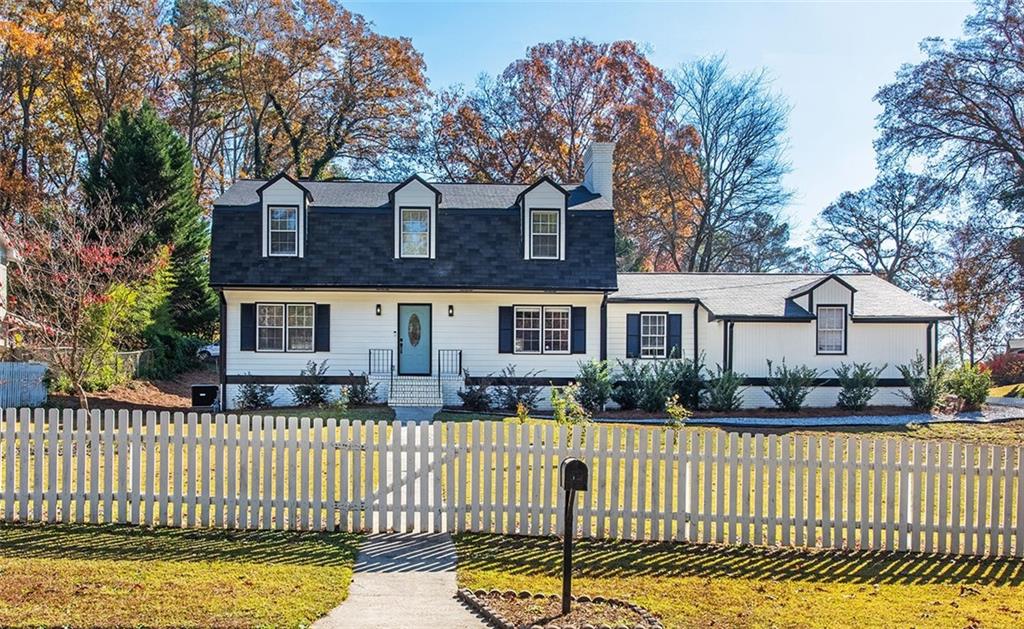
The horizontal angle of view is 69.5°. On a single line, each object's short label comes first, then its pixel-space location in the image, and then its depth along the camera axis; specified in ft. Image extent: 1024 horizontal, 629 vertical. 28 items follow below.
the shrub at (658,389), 67.36
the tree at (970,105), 80.74
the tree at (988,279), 79.30
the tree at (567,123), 120.57
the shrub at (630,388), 68.74
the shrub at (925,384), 69.67
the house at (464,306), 68.85
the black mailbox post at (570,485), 19.72
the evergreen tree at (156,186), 89.45
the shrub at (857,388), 70.03
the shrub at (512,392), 68.80
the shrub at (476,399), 67.62
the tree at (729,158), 122.01
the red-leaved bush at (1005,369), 108.99
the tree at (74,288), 53.83
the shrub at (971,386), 72.18
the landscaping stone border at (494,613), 18.52
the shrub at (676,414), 51.15
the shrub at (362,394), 67.36
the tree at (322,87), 115.44
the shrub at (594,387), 68.03
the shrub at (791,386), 69.05
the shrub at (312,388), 67.77
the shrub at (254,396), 67.77
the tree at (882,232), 132.57
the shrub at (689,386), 69.26
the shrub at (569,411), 43.52
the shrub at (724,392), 68.18
